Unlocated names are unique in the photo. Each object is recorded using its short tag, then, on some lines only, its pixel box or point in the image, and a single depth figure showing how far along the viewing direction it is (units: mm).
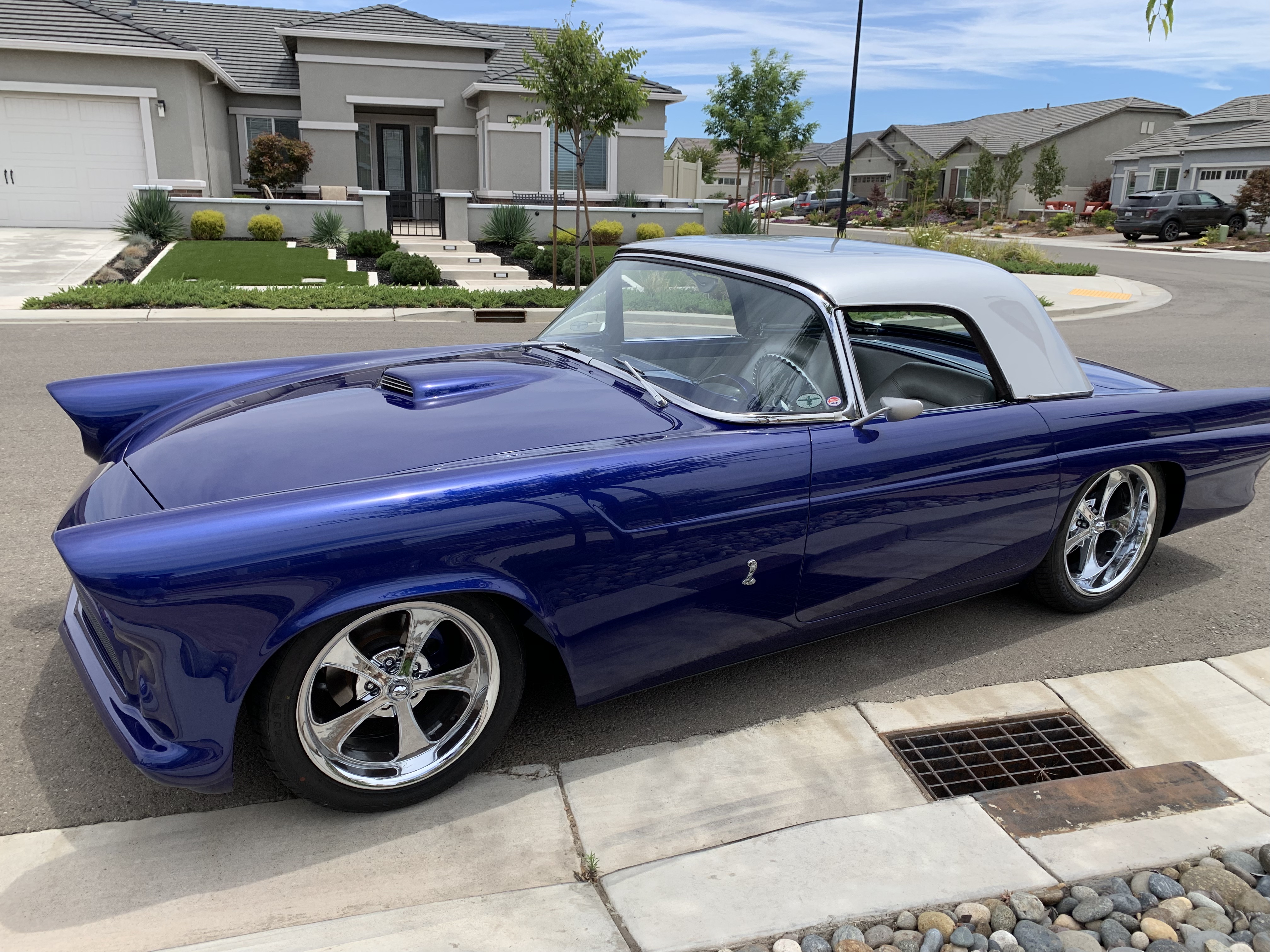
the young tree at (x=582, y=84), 14156
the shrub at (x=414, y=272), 15305
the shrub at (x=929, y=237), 19125
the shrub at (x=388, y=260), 16281
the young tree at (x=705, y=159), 61688
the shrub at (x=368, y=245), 17734
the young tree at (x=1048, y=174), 46406
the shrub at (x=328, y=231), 18875
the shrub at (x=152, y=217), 18062
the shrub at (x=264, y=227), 19031
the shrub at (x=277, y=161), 21297
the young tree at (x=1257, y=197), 34375
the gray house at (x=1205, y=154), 40344
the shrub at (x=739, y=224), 21312
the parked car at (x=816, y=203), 55250
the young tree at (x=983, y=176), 47250
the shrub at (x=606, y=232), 20828
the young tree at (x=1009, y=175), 46969
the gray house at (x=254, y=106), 19766
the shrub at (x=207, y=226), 18562
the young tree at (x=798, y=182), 65000
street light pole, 22672
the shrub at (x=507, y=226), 19688
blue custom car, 2363
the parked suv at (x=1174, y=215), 34219
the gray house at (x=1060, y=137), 54406
